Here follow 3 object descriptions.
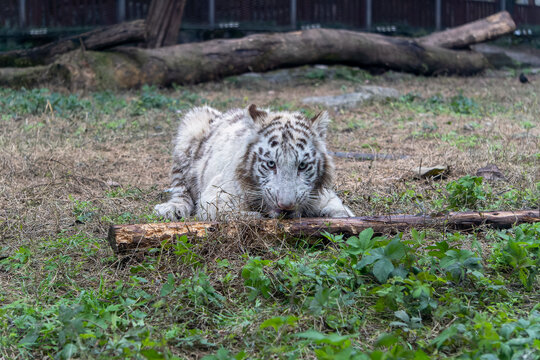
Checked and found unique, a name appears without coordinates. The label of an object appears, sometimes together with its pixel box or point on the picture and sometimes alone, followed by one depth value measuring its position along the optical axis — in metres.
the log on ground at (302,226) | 7.51
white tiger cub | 8.77
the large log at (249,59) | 22.42
